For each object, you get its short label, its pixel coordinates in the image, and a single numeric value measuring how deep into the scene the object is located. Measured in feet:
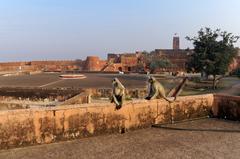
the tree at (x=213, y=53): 101.30
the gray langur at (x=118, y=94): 25.64
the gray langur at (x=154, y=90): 27.50
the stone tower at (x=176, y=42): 316.19
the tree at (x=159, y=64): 168.66
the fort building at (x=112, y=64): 181.06
